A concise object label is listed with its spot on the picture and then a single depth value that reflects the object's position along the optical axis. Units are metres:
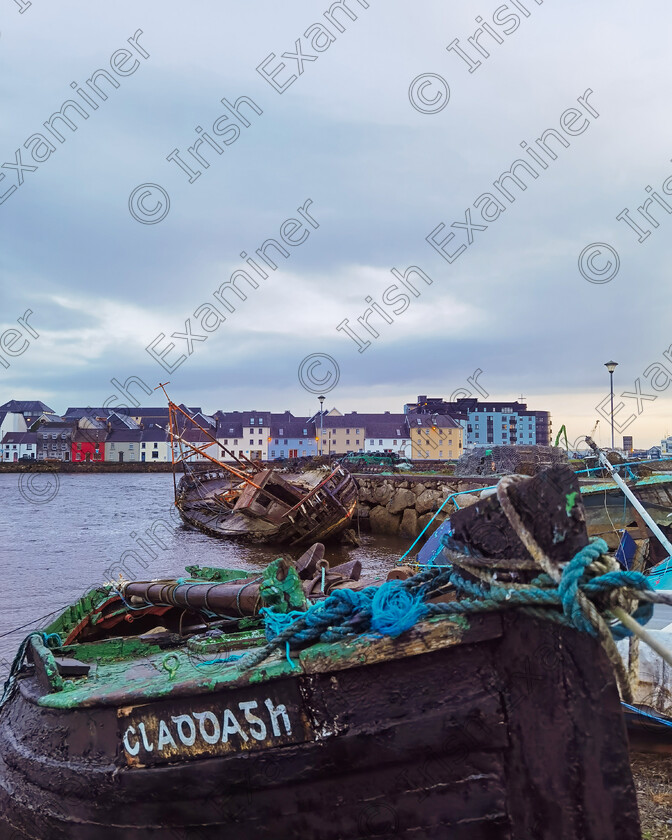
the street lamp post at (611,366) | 21.67
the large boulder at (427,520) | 24.58
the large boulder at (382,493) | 29.97
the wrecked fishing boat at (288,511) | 23.47
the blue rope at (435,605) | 2.45
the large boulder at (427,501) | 26.25
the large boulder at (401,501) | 28.12
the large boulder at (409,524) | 26.66
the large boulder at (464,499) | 15.85
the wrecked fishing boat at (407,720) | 2.55
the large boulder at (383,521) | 28.34
